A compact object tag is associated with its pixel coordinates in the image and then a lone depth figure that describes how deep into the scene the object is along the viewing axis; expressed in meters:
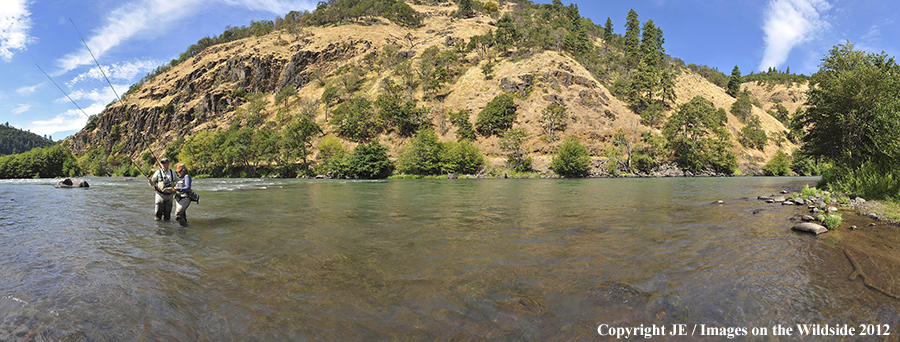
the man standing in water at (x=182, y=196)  11.80
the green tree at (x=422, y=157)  68.19
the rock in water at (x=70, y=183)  34.78
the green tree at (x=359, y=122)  88.06
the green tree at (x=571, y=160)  63.53
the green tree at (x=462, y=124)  81.19
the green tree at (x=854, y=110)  16.55
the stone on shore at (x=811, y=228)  9.79
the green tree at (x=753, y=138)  86.56
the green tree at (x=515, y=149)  69.56
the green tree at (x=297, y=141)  77.12
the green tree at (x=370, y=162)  65.94
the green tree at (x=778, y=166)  72.88
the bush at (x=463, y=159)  68.81
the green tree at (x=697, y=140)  70.56
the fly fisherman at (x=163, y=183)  11.77
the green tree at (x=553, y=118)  77.56
